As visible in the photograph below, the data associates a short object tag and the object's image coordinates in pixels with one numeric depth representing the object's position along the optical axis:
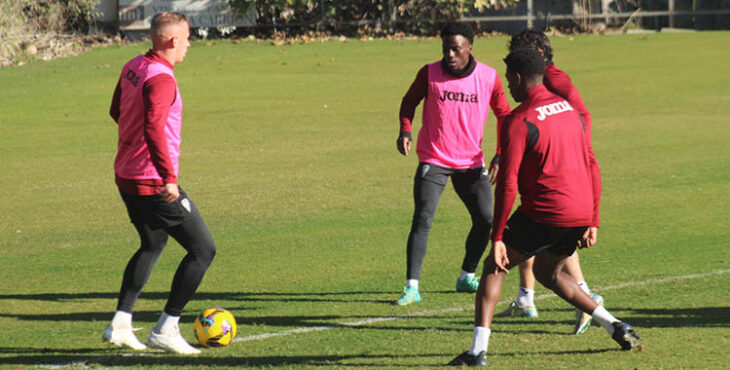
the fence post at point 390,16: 66.81
